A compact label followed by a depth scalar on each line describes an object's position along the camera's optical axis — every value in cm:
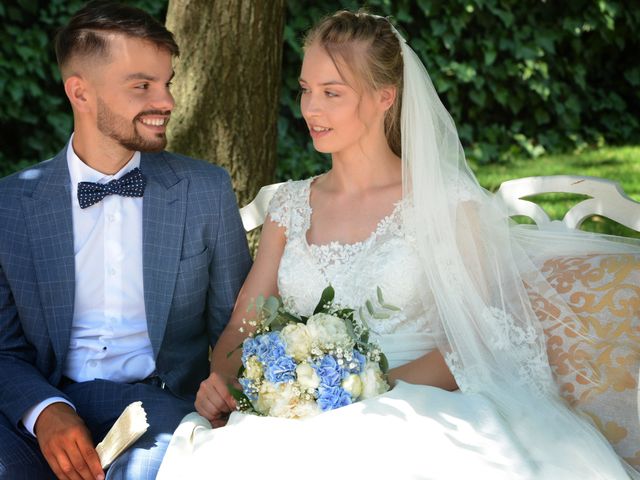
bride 274
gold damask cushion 307
